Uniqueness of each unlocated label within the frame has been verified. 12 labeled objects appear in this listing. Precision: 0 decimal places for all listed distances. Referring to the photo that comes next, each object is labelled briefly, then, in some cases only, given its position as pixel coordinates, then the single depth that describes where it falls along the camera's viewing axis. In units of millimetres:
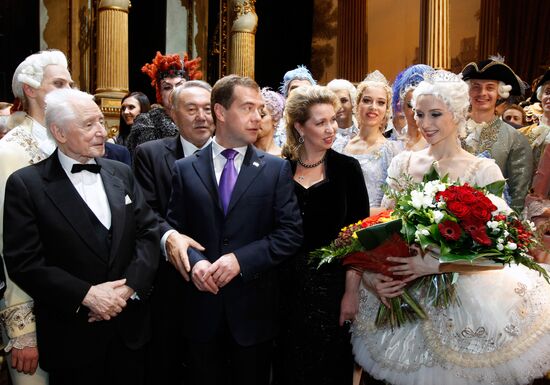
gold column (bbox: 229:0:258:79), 10008
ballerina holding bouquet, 2672
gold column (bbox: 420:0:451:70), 8414
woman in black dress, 3207
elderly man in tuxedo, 2709
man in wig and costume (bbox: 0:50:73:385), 2854
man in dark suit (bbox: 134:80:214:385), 3379
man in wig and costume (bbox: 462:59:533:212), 3965
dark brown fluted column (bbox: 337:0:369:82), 11648
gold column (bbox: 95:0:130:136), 8633
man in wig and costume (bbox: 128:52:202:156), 4359
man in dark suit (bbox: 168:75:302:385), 2979
